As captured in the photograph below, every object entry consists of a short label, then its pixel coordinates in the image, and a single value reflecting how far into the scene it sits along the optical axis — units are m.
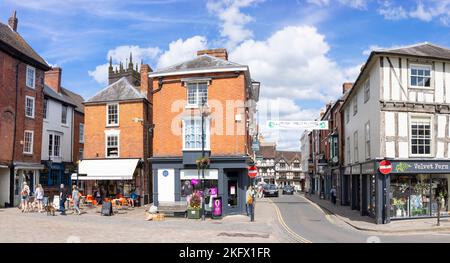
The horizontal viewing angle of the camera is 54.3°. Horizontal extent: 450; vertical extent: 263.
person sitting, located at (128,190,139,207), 31.50
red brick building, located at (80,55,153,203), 33.69
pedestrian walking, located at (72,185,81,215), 24.95
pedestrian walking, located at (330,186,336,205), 36.81
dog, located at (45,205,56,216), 23.91
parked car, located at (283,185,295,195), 63.41
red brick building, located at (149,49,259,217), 26.31
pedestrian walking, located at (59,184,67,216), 24.39
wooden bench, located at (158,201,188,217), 23.91
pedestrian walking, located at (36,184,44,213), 26.38
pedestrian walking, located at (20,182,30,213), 25.53
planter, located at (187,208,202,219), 23.48
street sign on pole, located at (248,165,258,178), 23.41
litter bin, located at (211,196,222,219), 24.03
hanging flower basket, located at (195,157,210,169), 25.13
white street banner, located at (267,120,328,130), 32.72
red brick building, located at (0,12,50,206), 29.55
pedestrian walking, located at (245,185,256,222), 22.28
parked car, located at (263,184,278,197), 51.32
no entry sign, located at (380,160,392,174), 19.80
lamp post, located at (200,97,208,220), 23.10
